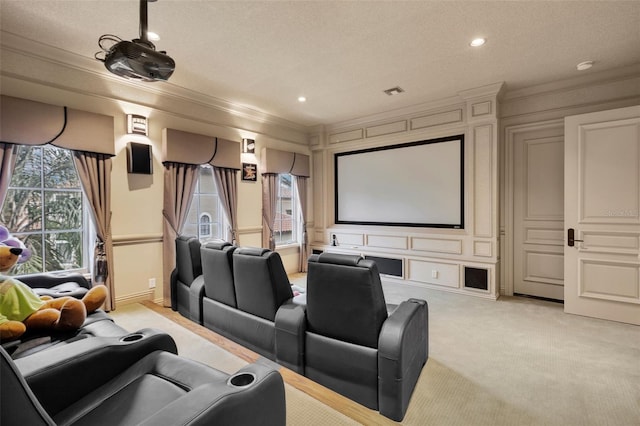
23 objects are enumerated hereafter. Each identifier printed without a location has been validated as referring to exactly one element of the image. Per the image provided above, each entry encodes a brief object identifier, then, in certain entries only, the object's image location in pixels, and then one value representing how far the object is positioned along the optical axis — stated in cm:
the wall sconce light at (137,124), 358
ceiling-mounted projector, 177
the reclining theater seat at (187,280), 307
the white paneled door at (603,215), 319
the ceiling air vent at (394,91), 405
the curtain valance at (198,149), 386
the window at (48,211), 297
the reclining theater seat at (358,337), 175
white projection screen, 457
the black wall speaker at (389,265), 500
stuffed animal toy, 166
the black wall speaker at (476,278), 417
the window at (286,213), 562
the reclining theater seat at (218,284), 260
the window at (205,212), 439
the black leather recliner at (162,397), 72
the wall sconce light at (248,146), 486
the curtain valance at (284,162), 509
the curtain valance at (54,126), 271
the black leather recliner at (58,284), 228
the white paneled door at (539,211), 393
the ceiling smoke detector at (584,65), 332
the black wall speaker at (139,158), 355
